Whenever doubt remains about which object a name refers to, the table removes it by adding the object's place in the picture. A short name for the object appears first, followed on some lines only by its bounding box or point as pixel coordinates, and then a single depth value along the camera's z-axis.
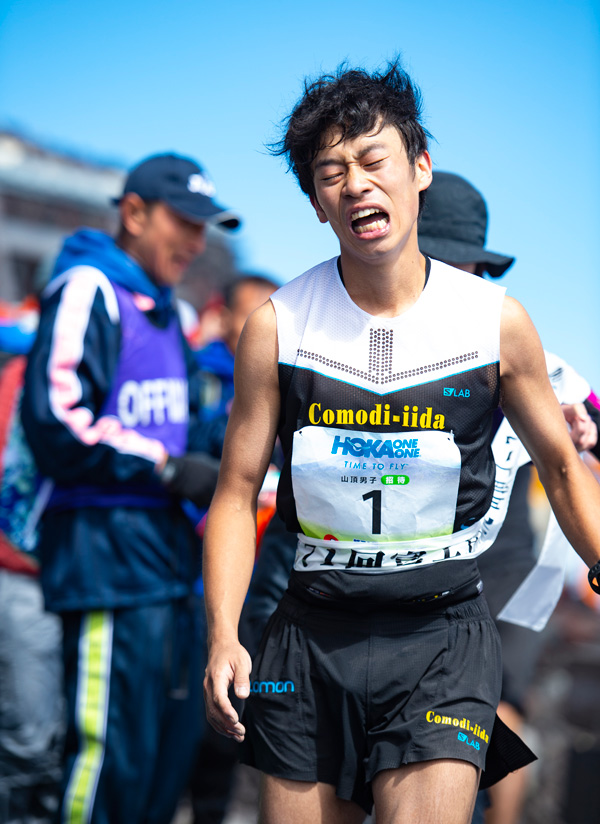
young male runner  4.38
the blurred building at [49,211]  22.77
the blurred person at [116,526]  7.26
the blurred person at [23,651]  7.75
